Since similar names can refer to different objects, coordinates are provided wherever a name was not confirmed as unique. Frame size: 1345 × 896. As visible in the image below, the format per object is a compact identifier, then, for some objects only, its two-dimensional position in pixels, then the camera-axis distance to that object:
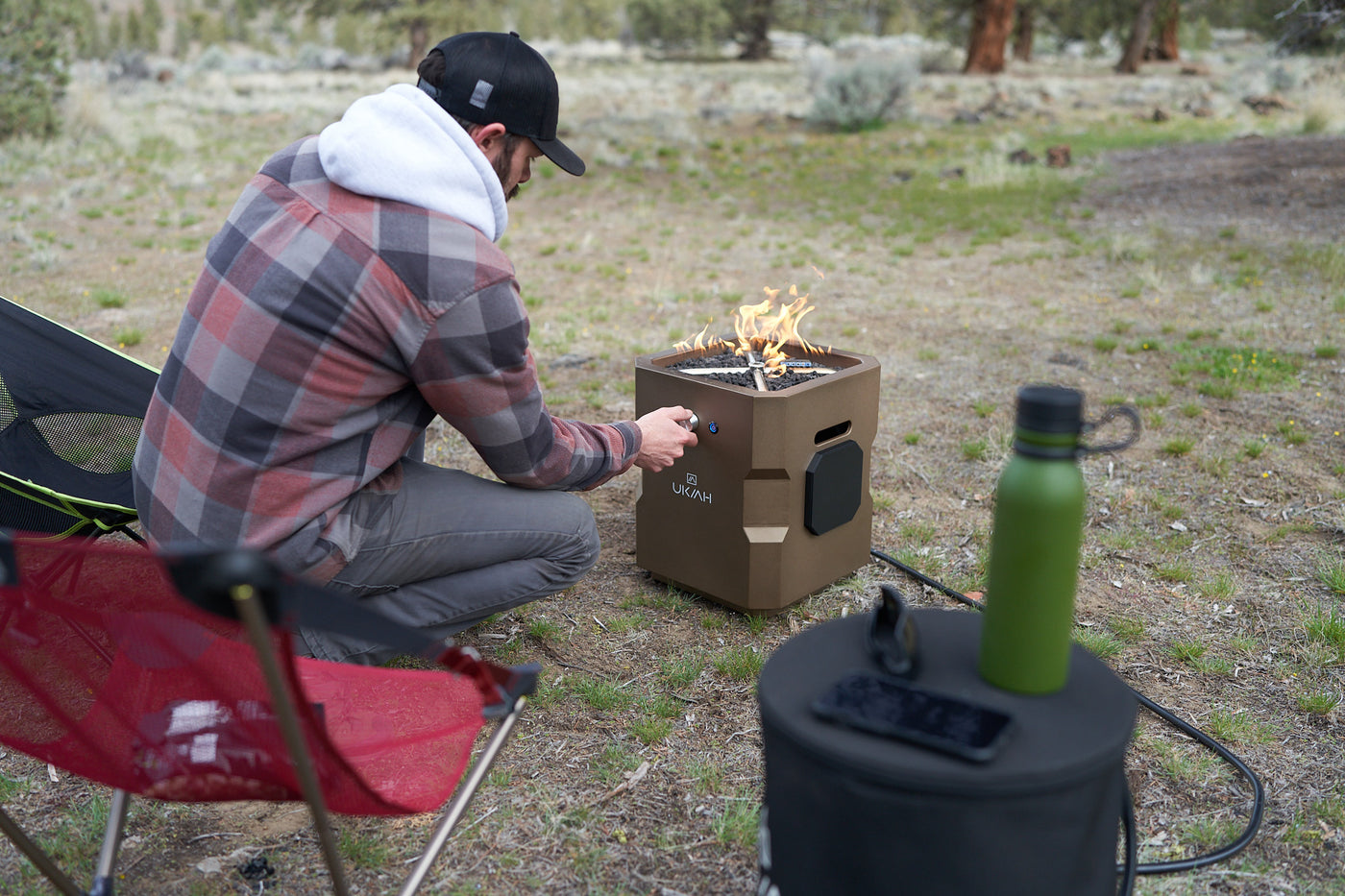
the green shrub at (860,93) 15.48
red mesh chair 1.21
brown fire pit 2.69
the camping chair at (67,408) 2.89
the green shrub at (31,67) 12.26
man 2.03
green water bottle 1.40
